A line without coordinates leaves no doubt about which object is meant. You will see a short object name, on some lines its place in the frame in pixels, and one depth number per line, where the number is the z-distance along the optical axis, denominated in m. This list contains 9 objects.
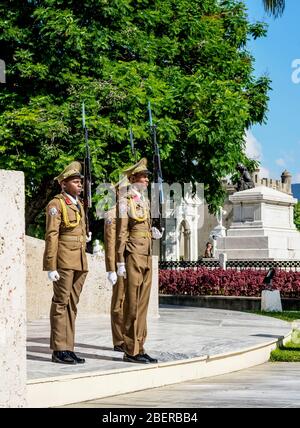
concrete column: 6.41
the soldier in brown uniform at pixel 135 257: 10.03
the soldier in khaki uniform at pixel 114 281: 10.51
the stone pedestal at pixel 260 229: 26.38
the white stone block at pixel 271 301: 21.05
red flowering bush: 23.19
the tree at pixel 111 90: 24.23
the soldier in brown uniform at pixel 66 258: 9.68
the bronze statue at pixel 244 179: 31.47
